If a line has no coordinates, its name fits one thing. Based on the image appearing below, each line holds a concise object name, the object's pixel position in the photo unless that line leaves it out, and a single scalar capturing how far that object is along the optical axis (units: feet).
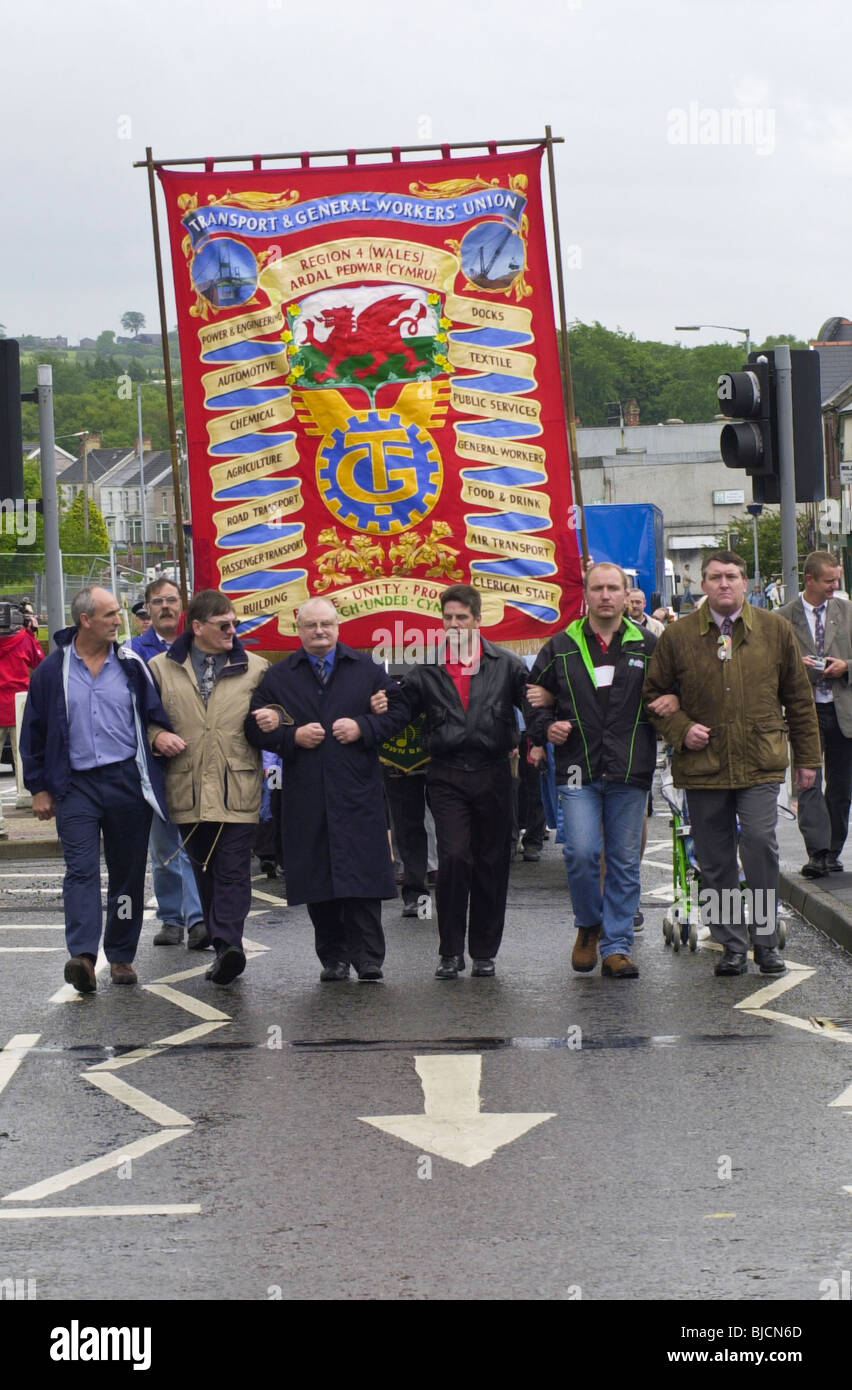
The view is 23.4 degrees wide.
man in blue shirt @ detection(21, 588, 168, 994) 31.24
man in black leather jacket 31.60
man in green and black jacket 30.99
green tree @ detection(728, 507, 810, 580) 209.36
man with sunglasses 31.07
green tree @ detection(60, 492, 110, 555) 273.33
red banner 39.40
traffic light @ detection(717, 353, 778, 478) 39.55
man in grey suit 38.60
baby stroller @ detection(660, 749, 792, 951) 33.27
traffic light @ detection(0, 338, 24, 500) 44.47
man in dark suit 31.01
